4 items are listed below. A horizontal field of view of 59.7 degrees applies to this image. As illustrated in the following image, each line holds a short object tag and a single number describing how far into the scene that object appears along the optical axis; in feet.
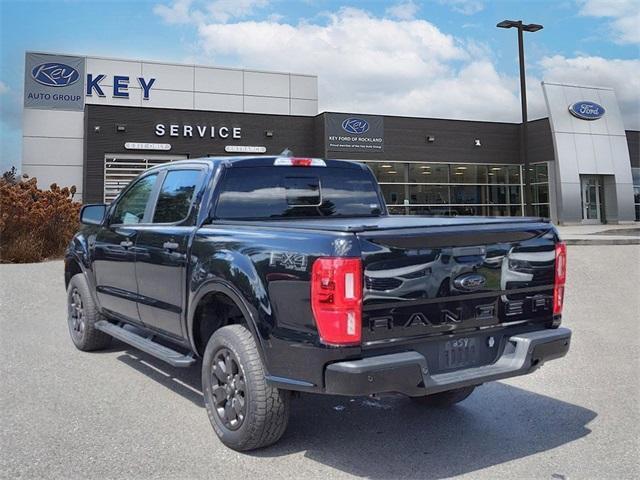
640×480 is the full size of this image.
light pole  71.05
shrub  46.57
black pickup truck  9.92
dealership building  85.66
